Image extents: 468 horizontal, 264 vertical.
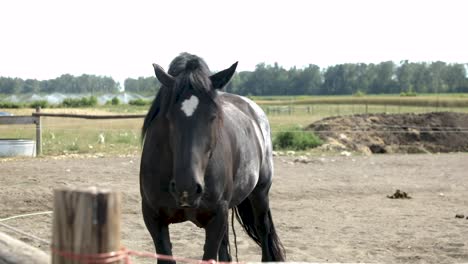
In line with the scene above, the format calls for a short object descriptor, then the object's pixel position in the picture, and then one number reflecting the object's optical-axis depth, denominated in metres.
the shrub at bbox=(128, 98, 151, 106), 70.56
